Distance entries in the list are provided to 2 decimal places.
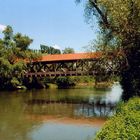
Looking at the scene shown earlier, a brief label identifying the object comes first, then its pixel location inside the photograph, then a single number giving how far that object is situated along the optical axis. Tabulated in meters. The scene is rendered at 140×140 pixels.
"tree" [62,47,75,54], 99.79
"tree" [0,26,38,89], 54.16
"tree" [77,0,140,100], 26.26
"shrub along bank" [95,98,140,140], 8.73
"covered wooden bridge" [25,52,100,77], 50.28
